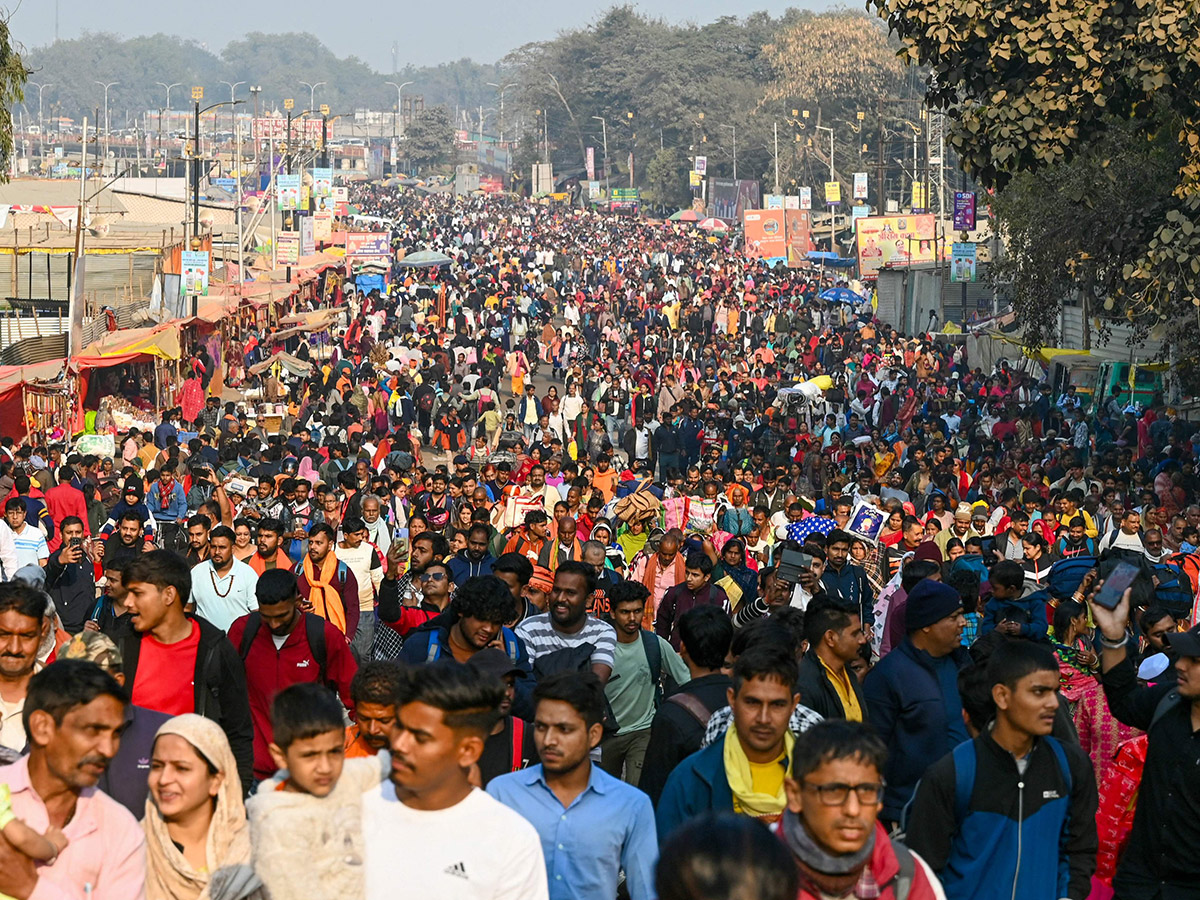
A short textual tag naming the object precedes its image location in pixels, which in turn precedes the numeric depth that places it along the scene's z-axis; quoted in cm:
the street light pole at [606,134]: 12188
